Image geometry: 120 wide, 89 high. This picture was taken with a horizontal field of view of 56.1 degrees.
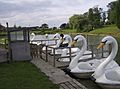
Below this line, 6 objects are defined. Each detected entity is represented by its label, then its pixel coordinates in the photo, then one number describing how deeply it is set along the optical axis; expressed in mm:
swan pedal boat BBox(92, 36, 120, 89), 4269
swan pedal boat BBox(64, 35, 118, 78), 5197
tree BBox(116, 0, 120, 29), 29376
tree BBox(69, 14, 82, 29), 41747
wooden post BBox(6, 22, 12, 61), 6373
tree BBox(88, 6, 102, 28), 39049
